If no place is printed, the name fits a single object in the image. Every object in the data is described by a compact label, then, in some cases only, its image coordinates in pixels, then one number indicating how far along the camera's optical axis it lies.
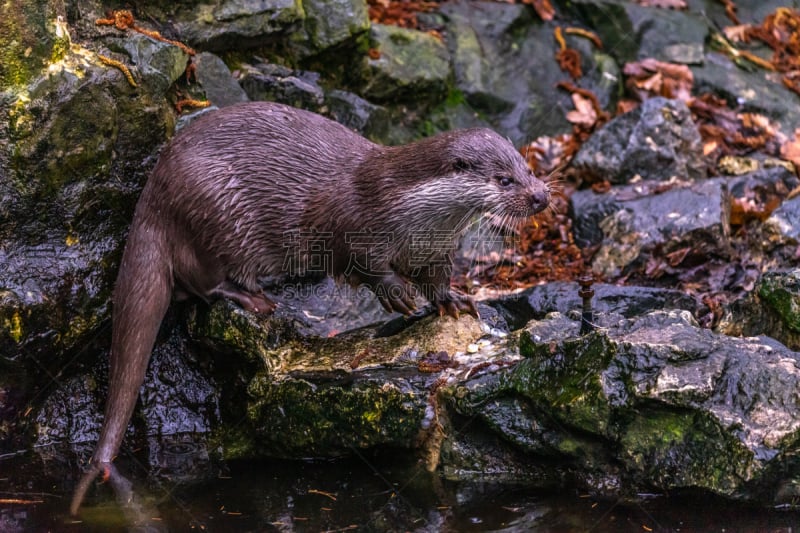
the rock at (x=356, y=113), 10.44
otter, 7.57
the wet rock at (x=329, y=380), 6.67
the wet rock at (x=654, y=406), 5.74
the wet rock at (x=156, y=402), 7.59
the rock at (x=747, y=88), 12.66
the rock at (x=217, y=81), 9.12
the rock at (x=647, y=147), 11.00
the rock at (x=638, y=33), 13.08
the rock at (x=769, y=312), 7.14
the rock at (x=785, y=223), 9.43
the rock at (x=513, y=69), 12.05
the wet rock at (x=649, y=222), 9.73
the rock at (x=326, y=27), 10.41
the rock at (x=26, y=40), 7.25
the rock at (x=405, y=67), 11.04
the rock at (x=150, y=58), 8.18
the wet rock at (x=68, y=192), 7.30
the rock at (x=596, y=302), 8.21
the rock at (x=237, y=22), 9.35
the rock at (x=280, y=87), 9.88
